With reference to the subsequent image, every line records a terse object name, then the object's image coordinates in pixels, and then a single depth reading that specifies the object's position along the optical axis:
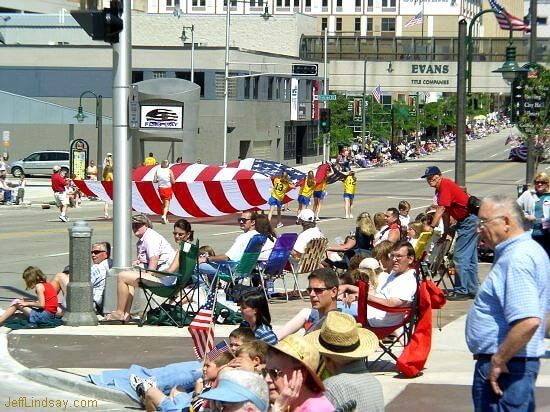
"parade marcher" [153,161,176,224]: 30.14
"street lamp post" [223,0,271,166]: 60.75
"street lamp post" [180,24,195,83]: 63.53
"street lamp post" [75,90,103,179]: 47.81
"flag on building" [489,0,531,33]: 38.22
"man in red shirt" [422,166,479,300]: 16.02
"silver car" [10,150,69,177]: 59.94
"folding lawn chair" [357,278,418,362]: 11.05
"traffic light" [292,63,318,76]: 67.00
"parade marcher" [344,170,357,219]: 34.75
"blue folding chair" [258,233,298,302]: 16.48
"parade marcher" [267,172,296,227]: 30.45
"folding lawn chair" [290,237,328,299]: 17.25
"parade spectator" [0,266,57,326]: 14.38
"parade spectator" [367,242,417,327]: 11.44
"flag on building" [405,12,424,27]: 79.50
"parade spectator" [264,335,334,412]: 6.30
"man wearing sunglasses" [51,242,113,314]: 15.12
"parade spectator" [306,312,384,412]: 6.93
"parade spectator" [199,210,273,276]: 15.57
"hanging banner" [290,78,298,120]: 79.01
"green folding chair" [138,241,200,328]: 14.08
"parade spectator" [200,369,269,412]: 5.65
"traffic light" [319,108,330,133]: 60.31
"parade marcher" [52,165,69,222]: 34.07
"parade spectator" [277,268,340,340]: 9.53
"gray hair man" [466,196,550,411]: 6.14
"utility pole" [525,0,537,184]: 31.47
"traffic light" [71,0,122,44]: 14.67
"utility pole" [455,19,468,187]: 22.88
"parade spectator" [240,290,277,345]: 10.05
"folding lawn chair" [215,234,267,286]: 15.61
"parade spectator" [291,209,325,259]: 17.56
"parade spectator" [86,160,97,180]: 47.14
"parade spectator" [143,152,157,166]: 38.31
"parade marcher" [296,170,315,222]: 33.31
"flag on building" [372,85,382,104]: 81.94
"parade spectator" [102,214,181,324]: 14.92
